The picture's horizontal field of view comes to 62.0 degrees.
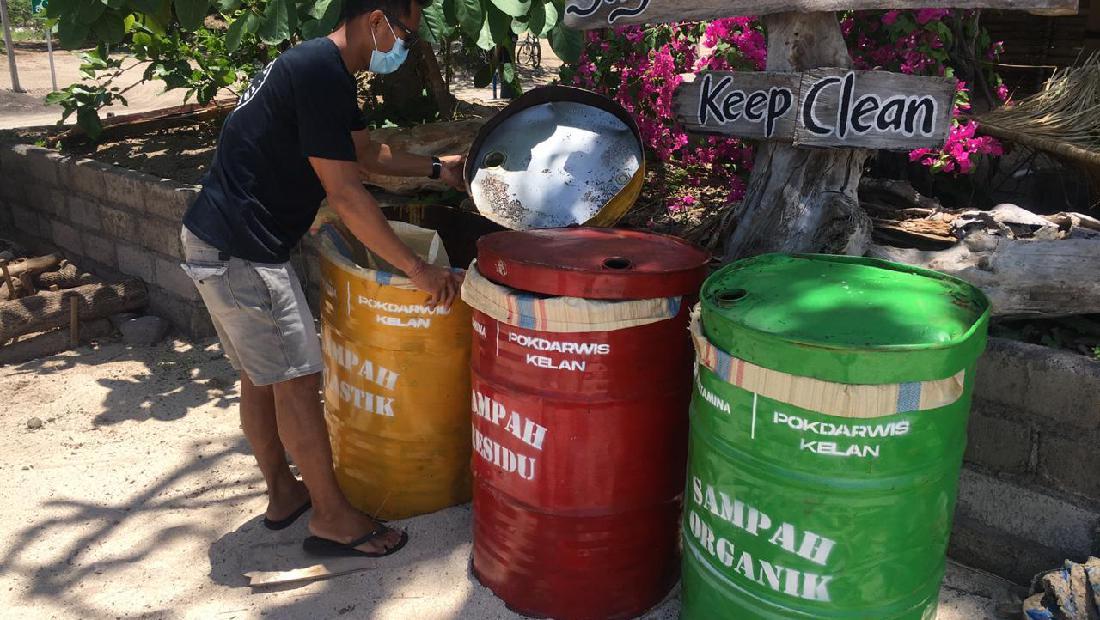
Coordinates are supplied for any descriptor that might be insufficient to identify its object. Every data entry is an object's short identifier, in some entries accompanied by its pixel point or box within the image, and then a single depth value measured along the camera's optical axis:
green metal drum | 2.04
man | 2.69
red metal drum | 2.48
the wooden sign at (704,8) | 2.67
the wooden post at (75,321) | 5.03
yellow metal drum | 3.00
